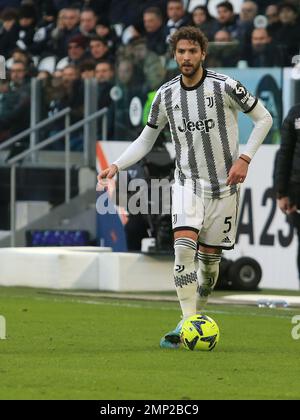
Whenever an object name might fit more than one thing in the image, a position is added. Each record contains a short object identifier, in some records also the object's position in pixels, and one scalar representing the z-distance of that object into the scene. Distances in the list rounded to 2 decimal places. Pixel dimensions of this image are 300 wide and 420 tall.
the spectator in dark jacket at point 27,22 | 25.16
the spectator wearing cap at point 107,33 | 22.80
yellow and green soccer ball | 9.84
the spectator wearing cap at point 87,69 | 21.95
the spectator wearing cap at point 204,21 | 19.62
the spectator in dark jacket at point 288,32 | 17.88
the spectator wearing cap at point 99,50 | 22.25
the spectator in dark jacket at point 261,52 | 18.05
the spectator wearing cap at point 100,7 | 23.39
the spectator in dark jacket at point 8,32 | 25.12
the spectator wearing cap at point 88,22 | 23.27
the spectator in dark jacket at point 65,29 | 23.94
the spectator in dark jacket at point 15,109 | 21.64
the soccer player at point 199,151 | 10.05
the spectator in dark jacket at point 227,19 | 19.53
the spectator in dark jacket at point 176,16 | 20.91
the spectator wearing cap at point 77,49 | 22.81
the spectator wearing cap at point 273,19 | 18.64
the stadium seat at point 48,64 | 23.47
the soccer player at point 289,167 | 13.47
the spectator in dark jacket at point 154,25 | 21.23
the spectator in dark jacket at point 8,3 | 25.64
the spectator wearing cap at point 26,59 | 23.23
